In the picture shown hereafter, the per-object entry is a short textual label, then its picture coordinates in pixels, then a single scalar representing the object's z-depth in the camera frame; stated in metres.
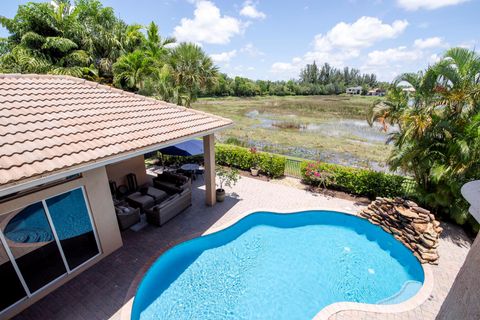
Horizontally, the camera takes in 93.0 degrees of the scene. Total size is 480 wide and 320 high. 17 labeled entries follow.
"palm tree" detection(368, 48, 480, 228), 7.92
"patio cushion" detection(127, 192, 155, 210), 9.55
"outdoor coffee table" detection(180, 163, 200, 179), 13.10
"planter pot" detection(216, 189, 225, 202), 10.94
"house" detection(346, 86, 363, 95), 113.87
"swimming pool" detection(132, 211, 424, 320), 6.23
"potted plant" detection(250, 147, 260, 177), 14.21
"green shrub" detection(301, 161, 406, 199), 10.79
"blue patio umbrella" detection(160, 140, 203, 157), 11.78
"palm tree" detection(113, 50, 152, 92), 15.93
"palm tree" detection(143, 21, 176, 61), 18.10
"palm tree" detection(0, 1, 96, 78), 17.58
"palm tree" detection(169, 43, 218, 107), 14.39
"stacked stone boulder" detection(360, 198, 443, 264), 7.84
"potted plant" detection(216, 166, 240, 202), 10.95
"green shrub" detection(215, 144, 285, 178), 13.78
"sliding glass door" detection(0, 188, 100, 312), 5.46
